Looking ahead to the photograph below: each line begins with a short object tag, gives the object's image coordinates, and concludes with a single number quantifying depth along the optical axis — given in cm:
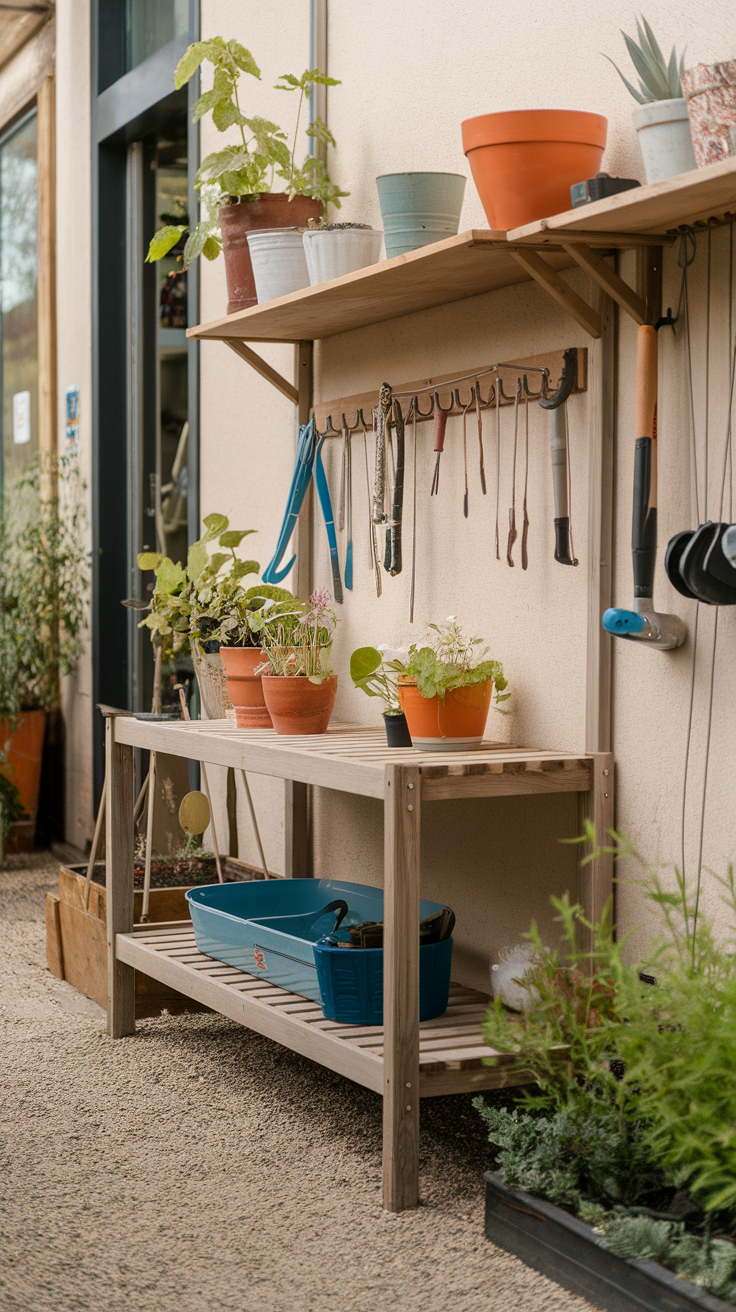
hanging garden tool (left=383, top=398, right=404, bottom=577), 294
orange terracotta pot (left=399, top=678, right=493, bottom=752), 245
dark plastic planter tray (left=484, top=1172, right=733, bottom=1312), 169
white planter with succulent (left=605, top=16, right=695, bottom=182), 207
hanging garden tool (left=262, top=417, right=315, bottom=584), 332
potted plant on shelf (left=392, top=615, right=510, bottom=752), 244
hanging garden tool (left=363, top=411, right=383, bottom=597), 310
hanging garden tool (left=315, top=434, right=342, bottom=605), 323
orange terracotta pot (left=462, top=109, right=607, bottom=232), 226
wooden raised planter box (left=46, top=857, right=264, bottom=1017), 330
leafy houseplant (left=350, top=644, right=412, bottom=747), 259
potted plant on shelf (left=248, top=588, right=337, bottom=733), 283
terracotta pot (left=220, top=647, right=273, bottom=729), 301
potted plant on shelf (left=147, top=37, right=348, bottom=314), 323
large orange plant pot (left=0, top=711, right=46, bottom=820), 544
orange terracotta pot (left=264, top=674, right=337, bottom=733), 283
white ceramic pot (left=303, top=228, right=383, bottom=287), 284
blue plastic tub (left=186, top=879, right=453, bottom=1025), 243
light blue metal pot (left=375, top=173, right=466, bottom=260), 261
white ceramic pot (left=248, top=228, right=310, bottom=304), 307
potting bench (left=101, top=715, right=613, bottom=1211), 216
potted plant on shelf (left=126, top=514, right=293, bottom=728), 304
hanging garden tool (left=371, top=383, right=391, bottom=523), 296
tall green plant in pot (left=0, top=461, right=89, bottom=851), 534
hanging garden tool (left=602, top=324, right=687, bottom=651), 219
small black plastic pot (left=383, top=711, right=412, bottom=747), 259
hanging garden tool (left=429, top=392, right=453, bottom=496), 281
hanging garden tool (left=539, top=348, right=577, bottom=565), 245
